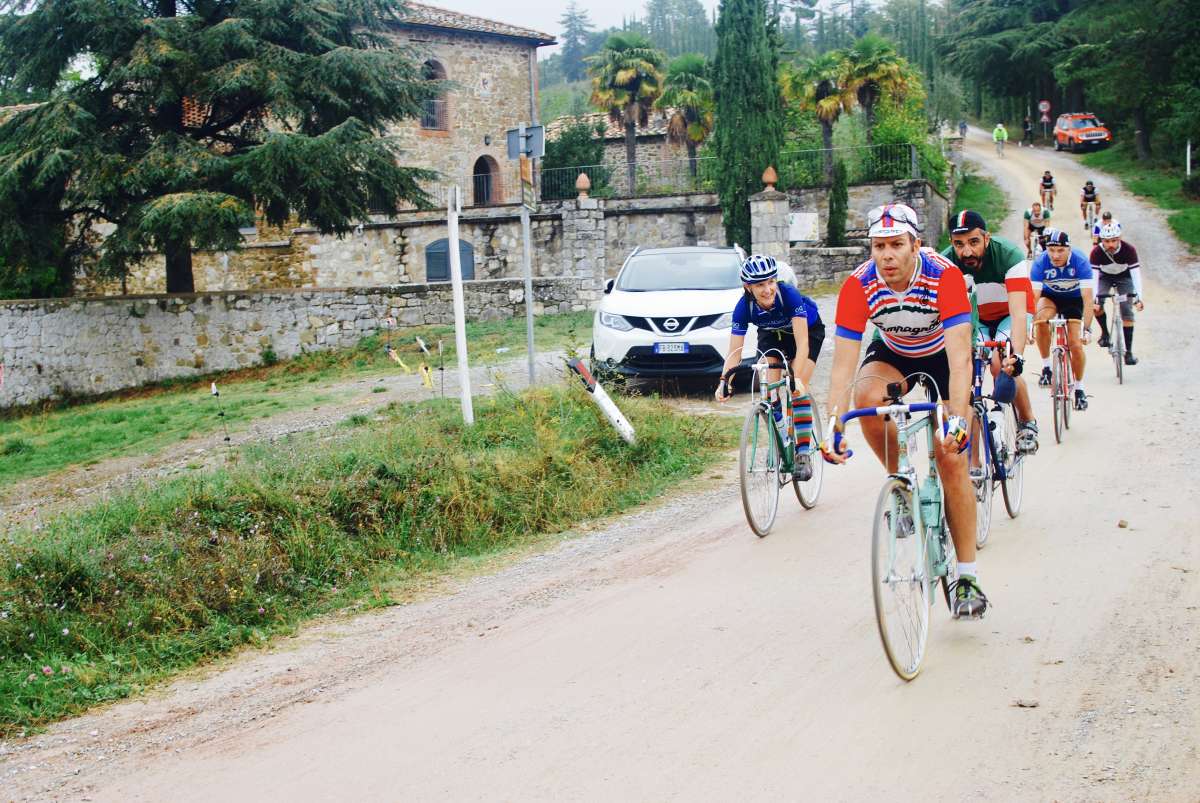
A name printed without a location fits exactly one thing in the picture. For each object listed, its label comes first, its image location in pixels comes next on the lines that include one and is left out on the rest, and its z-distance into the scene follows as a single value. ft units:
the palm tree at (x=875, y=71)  126.21
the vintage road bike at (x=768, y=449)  26.13
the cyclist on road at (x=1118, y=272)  48.62
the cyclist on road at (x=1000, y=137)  186.86
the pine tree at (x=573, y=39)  467.93
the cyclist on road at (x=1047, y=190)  112.68
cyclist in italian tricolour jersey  26.04
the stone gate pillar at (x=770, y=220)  106.93
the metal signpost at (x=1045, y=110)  203.51
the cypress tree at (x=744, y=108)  110.93
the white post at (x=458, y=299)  34.53
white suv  46.88
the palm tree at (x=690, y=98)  138.92
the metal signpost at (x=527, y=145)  39.99
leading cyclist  18.11
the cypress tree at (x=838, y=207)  112.06
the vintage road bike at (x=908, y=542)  16.15
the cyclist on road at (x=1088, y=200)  103.65
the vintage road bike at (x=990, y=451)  23.98
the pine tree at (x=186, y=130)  74.13
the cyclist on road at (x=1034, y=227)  67.10
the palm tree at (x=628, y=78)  141.90
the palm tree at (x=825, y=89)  128.47
